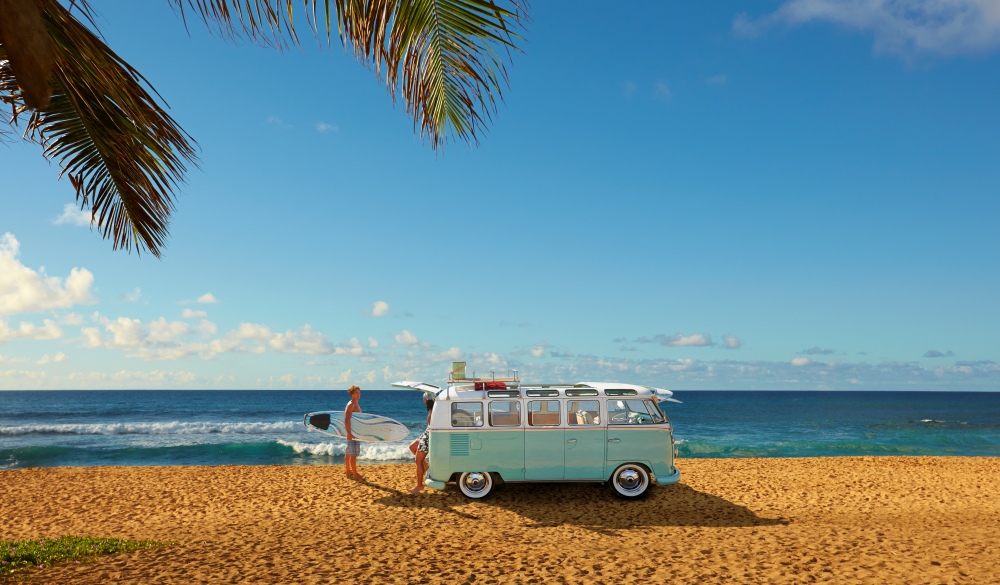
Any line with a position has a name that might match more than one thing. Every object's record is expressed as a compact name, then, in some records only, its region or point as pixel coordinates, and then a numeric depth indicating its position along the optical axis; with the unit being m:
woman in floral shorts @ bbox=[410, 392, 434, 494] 13.55
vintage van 12.35
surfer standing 14.77
